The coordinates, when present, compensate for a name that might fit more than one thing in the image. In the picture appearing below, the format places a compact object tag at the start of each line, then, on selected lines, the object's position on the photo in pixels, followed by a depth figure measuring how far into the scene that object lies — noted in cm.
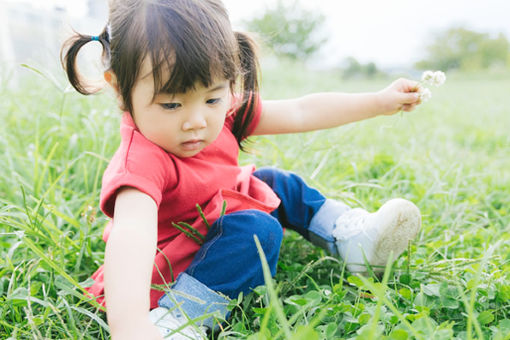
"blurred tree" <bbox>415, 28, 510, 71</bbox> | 4000
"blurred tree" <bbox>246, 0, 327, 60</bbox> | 2521
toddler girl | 87
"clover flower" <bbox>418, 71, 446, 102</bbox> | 122
